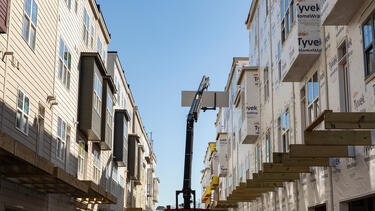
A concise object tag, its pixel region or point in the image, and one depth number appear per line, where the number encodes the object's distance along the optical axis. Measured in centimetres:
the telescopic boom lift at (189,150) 3522
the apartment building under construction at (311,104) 1216
